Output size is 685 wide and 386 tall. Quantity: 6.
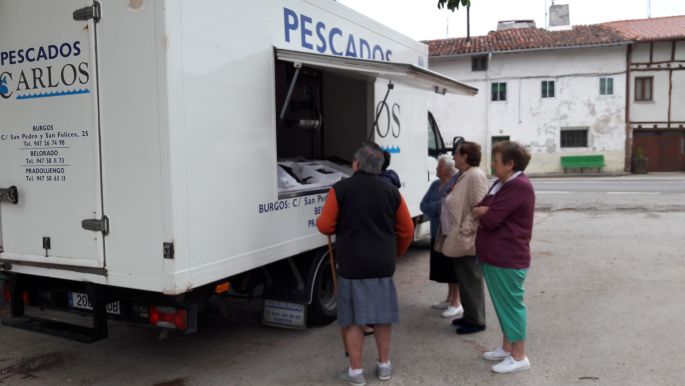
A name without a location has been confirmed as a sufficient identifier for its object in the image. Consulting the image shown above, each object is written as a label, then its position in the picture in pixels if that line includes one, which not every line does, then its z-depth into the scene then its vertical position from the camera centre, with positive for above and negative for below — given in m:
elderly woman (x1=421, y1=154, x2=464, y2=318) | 5.14 -0.54
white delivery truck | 3.40 +0.00
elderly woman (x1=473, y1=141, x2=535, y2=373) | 3.98 -0.60
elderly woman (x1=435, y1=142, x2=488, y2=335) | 4.63 -0.63
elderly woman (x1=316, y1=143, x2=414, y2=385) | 3.81 -0.61
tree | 6.22 +1.61
